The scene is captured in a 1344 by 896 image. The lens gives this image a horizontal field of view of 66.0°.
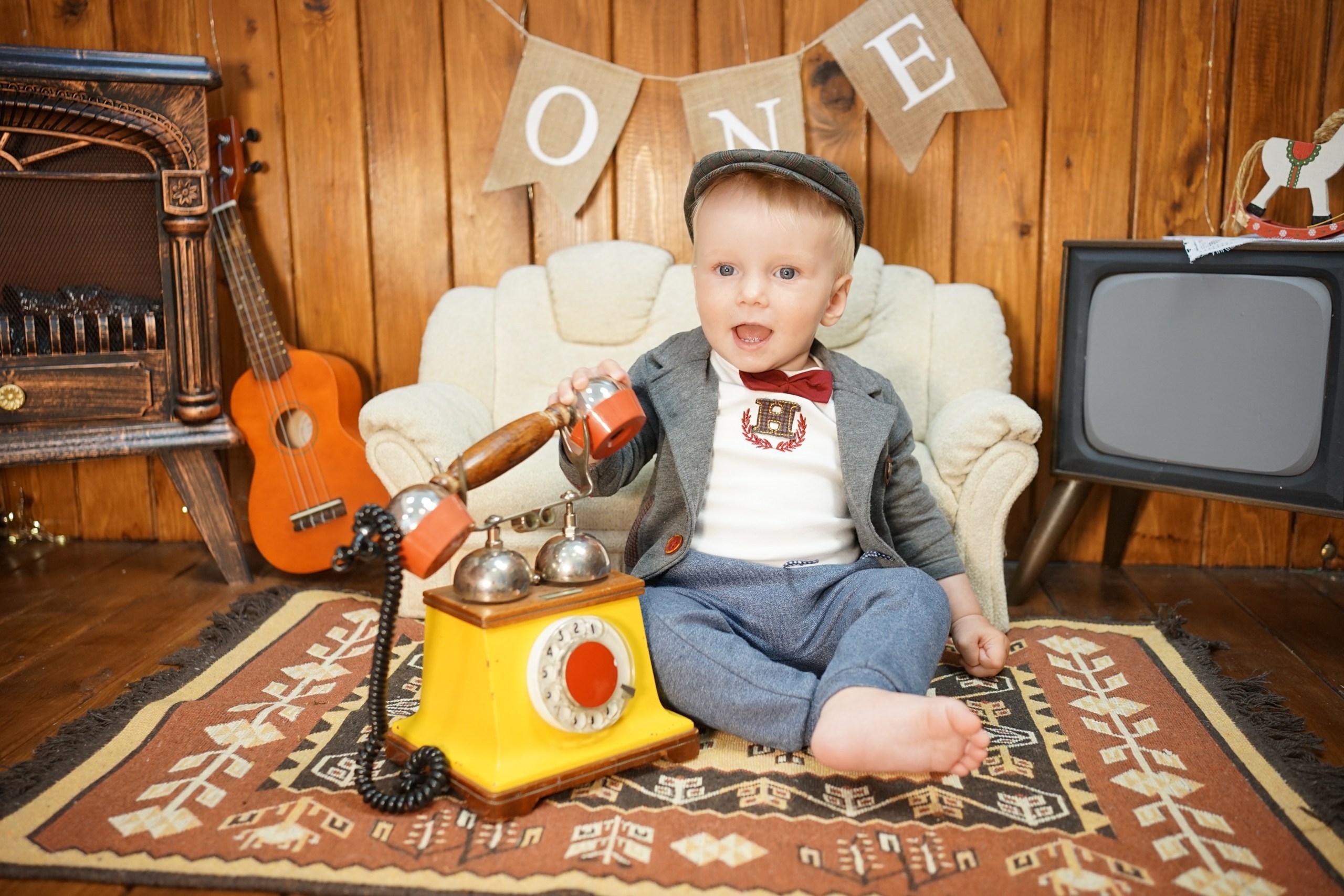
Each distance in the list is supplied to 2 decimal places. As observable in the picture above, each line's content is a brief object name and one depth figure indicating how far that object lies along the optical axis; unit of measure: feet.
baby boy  4.60
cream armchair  6.26
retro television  6.05
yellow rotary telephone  3.90
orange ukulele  7.72
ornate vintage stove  7.04
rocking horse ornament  6.70
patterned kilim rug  3.64
